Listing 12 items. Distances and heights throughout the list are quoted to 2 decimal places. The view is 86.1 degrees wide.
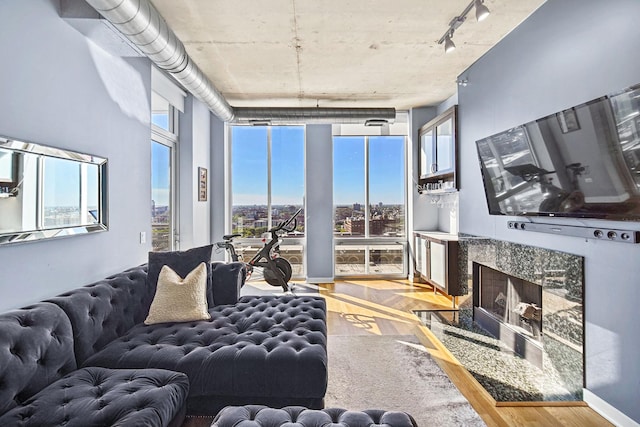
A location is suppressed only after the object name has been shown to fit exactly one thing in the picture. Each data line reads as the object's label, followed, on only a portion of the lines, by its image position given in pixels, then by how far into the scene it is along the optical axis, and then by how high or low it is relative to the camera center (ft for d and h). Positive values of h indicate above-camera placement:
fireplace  8.16 -2.66
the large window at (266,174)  20.58 +2.63
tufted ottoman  4.79 -2.89
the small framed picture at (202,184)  17.43 +1.77
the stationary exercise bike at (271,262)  16.97 -2.20
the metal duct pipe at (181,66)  7.50 +4.94
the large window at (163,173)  14.08 +2.00
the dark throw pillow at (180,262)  9.20 -1.21
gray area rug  7.42 -4.16
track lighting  8.43 +5.54
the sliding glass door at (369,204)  20.66 +0.80
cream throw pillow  8.43 -2.03
